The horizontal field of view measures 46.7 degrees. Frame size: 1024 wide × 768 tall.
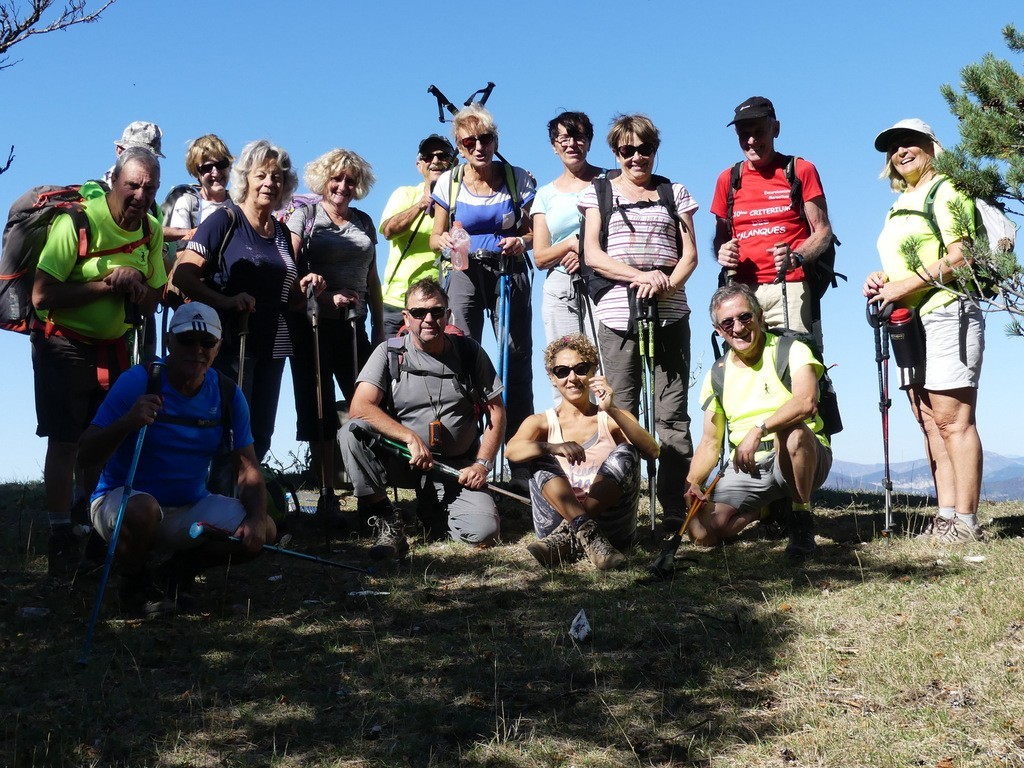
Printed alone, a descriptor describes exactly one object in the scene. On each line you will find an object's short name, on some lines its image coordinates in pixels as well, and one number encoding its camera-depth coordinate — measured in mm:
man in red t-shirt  8047
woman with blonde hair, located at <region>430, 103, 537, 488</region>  8781
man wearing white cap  6395
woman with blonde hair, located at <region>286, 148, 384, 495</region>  8820
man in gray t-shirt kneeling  7992
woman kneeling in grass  7426
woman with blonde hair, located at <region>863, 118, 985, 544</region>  7680
